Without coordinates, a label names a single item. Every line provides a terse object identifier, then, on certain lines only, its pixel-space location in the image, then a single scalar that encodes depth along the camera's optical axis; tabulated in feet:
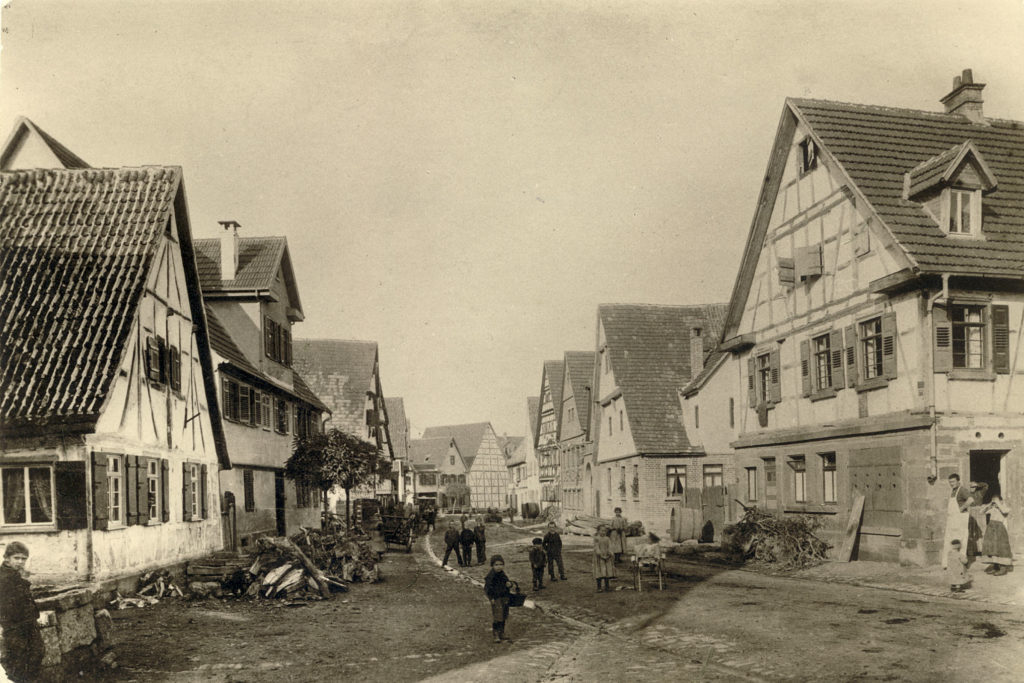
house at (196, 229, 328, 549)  82.64
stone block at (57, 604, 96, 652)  30.60
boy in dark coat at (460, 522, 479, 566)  80.59
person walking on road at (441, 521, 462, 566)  80.38
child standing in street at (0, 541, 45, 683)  26.78
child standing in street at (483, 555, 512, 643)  38.37
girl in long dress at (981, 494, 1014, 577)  49.96
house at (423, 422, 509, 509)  327.88
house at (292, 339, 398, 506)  159.53
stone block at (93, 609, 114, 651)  32.78
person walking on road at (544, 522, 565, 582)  64.03
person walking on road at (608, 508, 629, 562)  67.62
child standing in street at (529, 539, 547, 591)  58.75
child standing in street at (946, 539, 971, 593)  48.65
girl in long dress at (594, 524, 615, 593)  55.52
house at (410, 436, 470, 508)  305.22
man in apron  53.36
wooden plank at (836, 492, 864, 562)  64.03
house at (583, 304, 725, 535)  117.39
